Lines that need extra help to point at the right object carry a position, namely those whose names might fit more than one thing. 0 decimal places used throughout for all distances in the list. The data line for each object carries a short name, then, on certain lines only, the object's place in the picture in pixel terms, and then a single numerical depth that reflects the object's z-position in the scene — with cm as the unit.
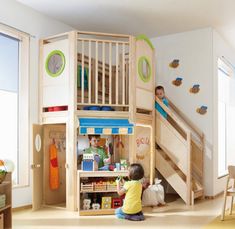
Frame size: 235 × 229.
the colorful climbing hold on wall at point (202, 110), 656
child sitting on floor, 452
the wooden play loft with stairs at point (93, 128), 512
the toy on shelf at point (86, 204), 489
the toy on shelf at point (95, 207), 491
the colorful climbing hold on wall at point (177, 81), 686
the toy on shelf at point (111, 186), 495
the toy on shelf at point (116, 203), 499
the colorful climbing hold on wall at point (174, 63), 692
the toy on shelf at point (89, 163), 500
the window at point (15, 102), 519
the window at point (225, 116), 763
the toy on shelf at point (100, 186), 492
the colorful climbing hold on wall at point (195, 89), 666
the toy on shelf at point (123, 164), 510
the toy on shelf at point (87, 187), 489
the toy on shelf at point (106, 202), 493
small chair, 455
